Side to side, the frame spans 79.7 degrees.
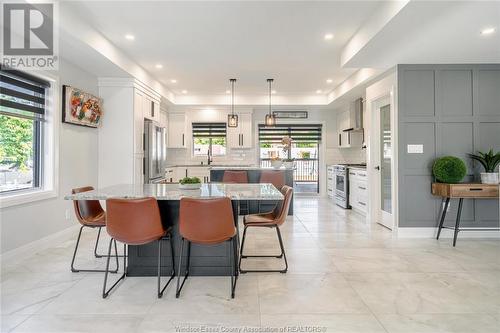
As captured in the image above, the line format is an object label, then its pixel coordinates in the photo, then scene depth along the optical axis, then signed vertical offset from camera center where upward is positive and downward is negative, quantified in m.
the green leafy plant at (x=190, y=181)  3.05 -0.12
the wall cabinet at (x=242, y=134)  8.21 +0.97
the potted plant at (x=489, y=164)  4.05 +0.05
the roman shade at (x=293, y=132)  8.73 +1.07
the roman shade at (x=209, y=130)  8.45 +1.12
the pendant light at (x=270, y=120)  5.86 +0.96
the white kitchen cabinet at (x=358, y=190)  5.68 -0.44
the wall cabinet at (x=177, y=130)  8.23 +1.08
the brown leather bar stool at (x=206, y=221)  2.40 -0.42
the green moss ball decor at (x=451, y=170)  4.09 -0.03
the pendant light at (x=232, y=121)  5.93 +0.96
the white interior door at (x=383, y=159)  4.84 +0.16
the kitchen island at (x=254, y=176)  5.64 -0.14
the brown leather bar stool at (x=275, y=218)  2.90 -0.52
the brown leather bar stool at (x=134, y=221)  2.41 -0.42
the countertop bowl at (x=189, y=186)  3.03 -0.17
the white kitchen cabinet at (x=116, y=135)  5.10 +0.60
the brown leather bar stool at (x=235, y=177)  5.05 -0.13
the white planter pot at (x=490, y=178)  4.04 -0.14
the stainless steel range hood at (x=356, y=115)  6.73 +1.23
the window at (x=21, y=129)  3.36 +0.50
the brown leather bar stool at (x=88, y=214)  2.92 -0.45
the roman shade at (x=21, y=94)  3.29 +0.90
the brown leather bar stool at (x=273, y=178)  4.78 -0.15
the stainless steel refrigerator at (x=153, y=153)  5.57 +0.33
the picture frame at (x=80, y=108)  4.16 +0.93
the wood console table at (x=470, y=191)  3.97 -0.31
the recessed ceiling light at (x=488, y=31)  3.34 +1.55
